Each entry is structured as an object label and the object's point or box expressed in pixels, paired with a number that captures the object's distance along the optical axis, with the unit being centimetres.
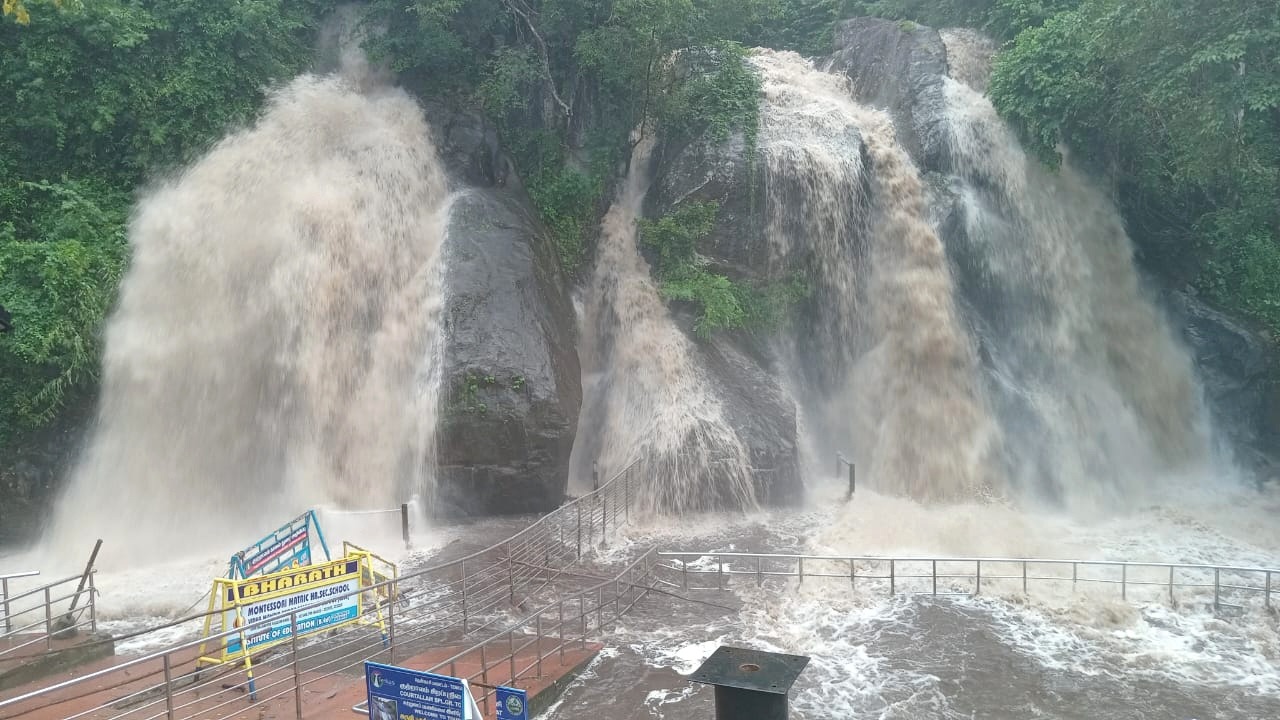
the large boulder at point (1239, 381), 2161
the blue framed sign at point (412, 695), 562
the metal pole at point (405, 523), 1591
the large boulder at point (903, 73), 2184
